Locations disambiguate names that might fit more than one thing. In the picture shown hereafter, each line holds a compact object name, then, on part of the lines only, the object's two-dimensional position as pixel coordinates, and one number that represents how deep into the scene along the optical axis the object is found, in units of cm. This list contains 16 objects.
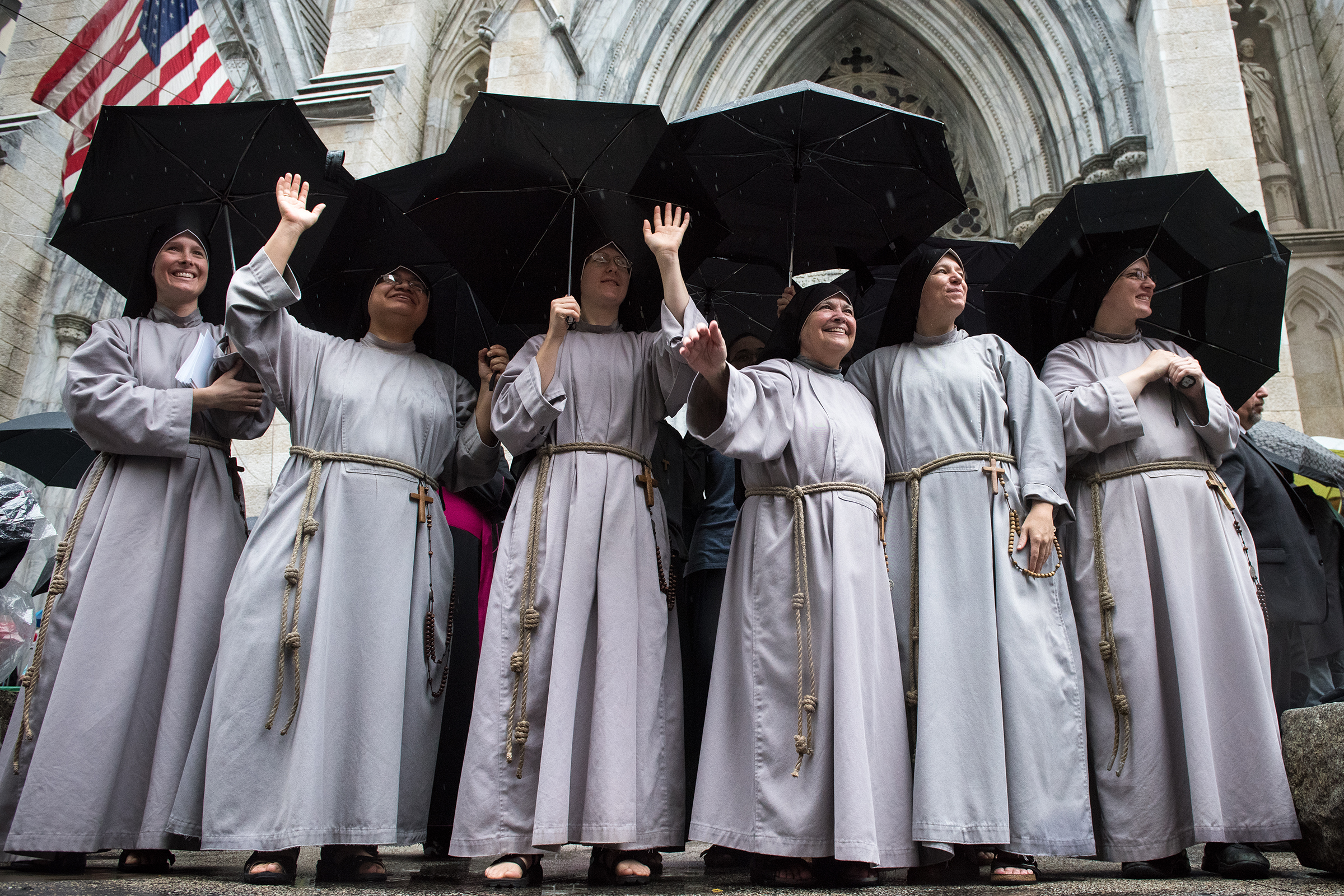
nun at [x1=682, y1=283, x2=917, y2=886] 305
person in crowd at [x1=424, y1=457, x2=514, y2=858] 398
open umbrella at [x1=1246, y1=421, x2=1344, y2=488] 509
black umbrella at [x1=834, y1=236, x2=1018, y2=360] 474
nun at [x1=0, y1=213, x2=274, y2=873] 323
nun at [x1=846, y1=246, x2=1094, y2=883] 310
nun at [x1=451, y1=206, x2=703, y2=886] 306
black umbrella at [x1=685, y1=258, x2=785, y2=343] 488
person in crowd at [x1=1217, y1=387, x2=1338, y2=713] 437
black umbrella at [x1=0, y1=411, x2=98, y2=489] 663
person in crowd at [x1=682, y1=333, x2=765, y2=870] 393
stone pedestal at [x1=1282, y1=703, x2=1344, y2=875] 304
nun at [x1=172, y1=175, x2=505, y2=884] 308
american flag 877
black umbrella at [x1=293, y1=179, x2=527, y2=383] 399
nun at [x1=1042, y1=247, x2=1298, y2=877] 326
